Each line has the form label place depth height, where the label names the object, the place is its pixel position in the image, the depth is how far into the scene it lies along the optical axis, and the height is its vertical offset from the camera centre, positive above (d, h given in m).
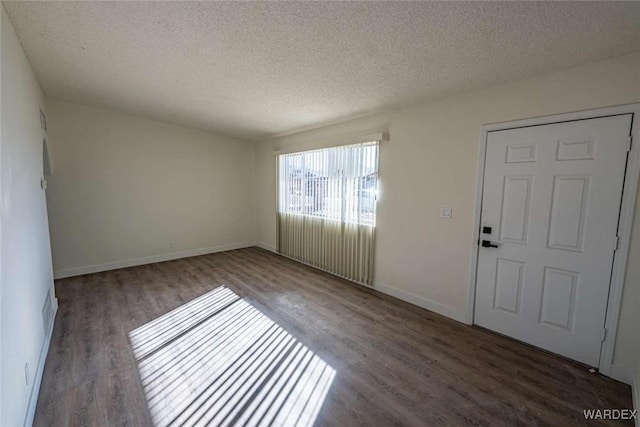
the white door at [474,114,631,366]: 2.00 -0.29
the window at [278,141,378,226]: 3.59 +0.19
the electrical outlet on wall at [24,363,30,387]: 1.58 -1.16
